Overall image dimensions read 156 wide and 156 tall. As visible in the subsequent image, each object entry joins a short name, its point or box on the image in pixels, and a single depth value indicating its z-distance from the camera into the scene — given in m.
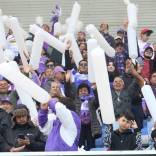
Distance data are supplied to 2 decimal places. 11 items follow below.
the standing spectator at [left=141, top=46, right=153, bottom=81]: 19.55
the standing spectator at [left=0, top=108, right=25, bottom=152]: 12.36
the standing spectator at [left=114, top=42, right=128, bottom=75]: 19.14
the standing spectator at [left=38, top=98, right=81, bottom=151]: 12.04
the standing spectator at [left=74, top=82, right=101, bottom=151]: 16.03
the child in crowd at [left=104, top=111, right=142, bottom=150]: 13.17
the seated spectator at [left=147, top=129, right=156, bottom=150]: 13.17
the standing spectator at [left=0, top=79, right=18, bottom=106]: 16.25
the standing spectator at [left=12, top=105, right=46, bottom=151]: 13.09
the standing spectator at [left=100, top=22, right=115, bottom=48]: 21.66
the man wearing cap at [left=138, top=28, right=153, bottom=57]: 21.77
